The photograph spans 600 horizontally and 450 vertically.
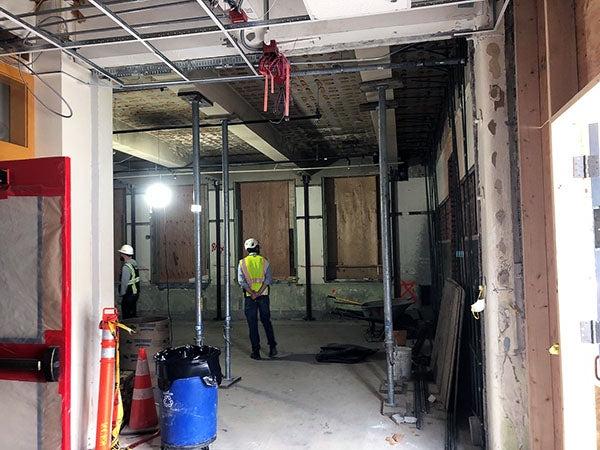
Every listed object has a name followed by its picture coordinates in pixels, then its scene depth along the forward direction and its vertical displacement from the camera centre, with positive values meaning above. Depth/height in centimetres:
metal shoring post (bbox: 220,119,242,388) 463 -27
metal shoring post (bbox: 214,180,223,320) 903 -14
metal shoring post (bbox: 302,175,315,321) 886 -29
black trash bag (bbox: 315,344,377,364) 544 -147
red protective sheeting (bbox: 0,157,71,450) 254 -21
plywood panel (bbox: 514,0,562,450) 240 +5
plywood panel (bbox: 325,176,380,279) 897 +14
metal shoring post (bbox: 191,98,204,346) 420 +24
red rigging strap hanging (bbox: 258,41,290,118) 283 +108
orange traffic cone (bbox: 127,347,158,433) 347 -126
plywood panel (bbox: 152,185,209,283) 945 -3
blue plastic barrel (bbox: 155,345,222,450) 291 -105
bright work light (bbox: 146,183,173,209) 698 +71
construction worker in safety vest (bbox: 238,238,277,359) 573 -72
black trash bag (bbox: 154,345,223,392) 291 -83
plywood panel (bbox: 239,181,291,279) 926 +36
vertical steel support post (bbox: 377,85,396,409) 386 -14
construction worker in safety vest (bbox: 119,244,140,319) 664 -70
